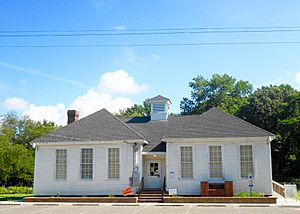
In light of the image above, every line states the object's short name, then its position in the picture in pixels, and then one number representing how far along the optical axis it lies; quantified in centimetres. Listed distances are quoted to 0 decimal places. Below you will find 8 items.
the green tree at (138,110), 6625
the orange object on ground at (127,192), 2186
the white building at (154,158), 2211
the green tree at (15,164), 3525
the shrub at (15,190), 3209
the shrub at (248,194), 2073
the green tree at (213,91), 5939
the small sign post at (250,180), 2138
